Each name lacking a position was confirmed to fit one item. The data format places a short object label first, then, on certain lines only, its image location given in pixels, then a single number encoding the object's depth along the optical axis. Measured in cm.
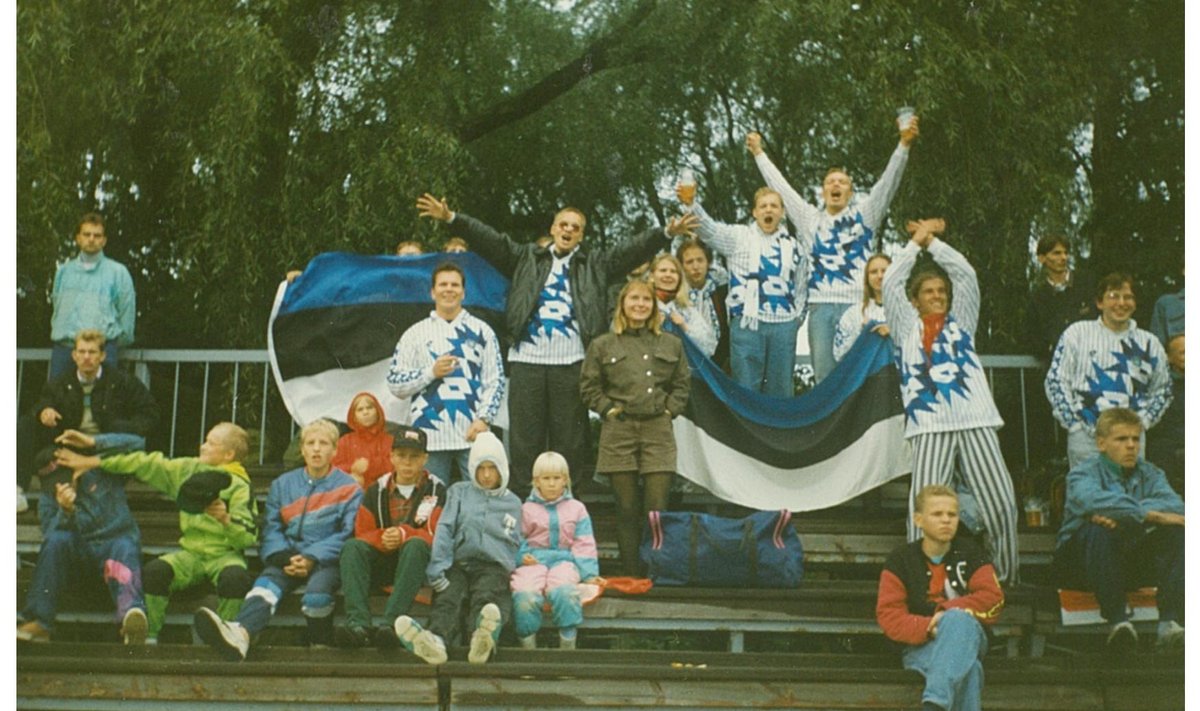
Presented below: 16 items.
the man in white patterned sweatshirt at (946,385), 543
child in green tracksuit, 497
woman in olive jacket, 539
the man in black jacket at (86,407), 544
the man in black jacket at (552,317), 578
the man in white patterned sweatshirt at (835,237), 631
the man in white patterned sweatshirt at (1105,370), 557
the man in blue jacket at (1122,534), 500
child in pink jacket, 489
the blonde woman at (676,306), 599
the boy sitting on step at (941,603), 445
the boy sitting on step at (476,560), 462
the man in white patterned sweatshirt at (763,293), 618
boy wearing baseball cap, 483
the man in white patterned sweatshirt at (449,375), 570
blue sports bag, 525
